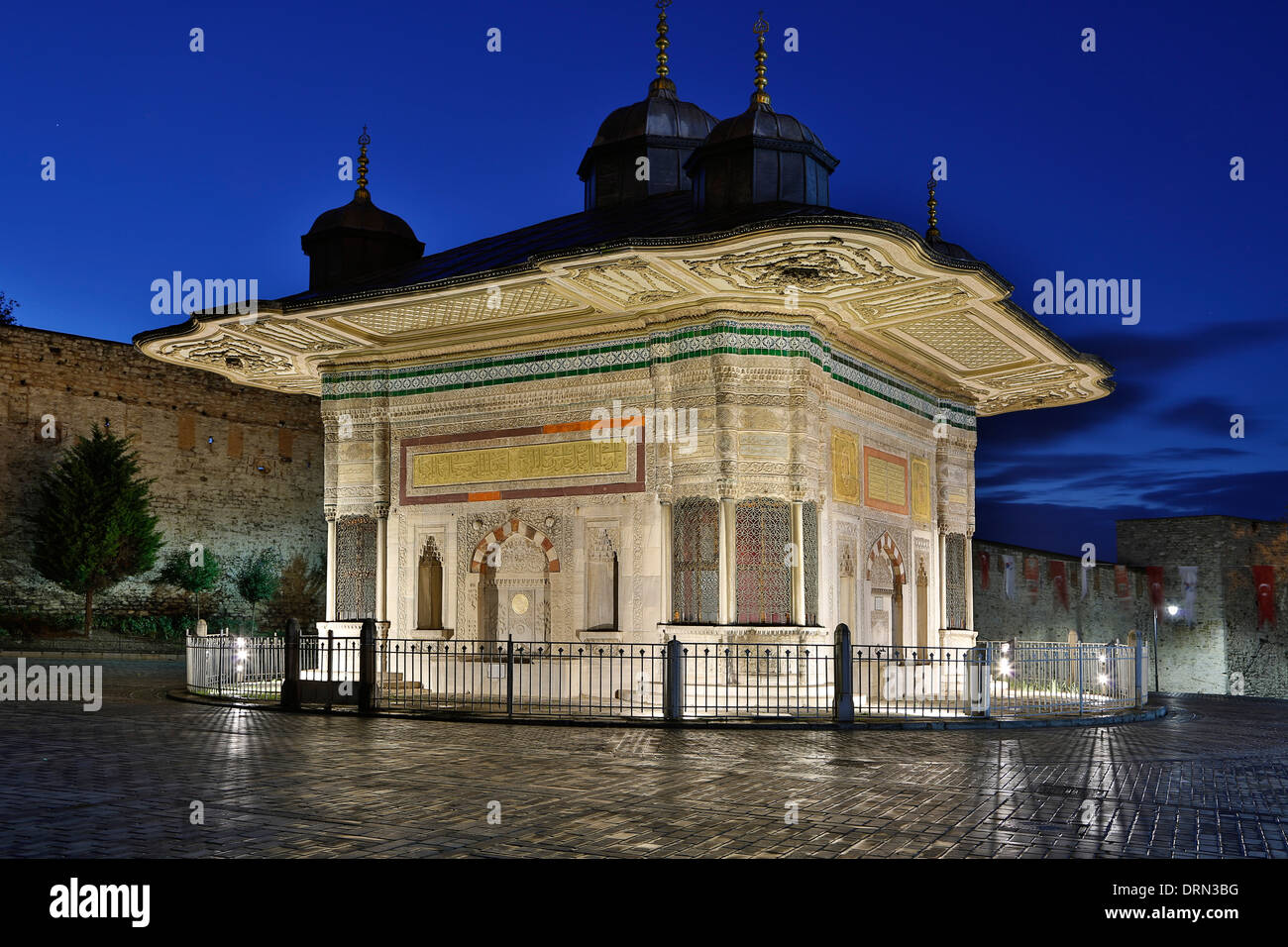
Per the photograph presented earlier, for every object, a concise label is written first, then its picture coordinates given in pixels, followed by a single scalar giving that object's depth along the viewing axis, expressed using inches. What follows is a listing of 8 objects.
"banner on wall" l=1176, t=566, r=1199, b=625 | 1240.2
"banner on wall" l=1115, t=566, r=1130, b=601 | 1185.4
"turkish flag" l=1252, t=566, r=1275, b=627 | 1258.6
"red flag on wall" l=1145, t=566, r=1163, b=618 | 1244.5
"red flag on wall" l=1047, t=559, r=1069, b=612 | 1061.8
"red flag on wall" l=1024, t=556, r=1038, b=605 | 1023.0
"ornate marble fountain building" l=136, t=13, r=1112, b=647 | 460.8
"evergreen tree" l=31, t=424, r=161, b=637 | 922.7
